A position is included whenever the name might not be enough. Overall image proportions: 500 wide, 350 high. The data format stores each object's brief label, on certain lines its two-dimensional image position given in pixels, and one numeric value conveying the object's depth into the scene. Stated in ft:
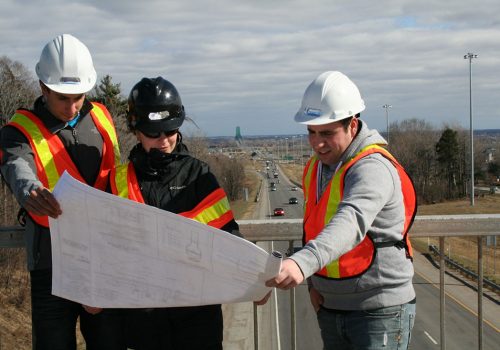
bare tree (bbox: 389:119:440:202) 235.20
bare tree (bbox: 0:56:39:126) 88.98
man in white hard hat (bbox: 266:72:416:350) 8.86
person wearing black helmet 9.60
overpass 12.40
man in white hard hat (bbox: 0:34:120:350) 9.94
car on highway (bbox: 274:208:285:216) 147.23
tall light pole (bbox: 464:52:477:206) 177.46
